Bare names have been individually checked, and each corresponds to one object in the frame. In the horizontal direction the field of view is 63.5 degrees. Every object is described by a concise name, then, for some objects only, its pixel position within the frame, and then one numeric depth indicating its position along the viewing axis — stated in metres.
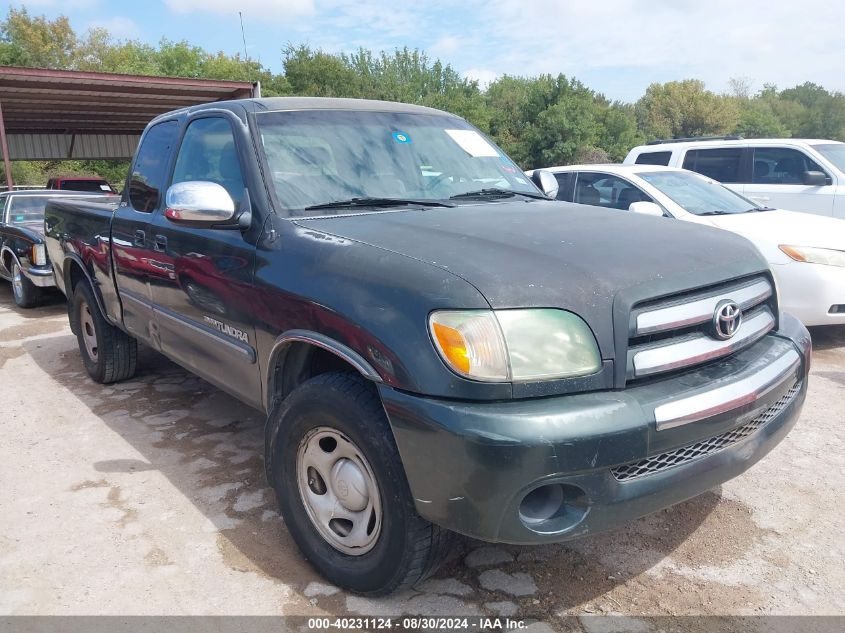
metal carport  13.07
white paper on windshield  3.73
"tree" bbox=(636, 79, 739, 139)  54.03
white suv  8.49
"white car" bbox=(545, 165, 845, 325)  5.44
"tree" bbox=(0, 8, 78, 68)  42.28
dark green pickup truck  2.06
